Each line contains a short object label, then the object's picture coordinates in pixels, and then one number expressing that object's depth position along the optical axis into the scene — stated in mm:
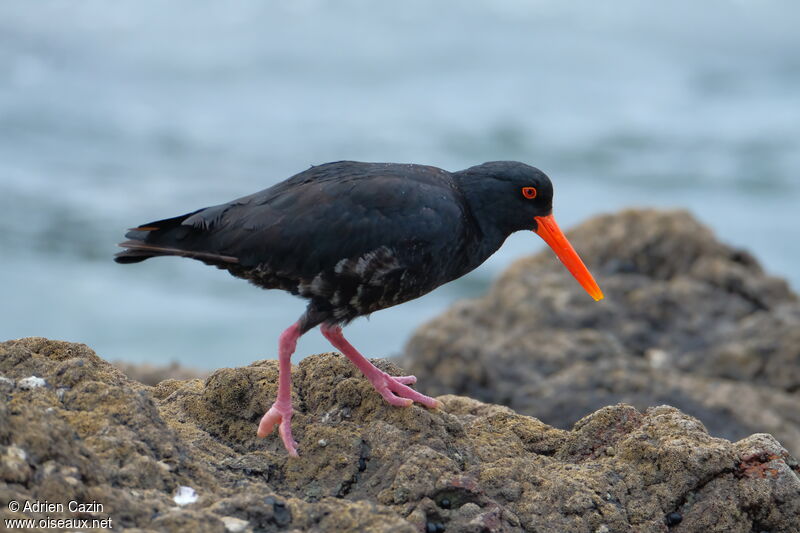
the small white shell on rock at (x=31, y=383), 8227
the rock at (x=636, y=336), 16281
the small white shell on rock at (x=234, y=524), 6953
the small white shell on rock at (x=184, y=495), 7453
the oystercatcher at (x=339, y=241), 9883
